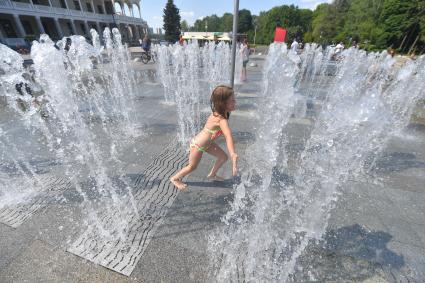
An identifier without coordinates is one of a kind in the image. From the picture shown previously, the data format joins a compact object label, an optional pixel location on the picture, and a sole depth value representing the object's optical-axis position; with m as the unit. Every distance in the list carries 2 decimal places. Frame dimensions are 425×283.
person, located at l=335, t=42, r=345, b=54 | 18.92
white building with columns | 27.89
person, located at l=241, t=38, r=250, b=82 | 11.30
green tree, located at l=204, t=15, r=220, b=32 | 104.15
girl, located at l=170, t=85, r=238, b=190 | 2.61
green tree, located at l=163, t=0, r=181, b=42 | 50.31
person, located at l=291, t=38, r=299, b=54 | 14.62
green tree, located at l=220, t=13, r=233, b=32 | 95.68
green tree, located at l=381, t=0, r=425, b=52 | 29.95
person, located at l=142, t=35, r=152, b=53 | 17.12
